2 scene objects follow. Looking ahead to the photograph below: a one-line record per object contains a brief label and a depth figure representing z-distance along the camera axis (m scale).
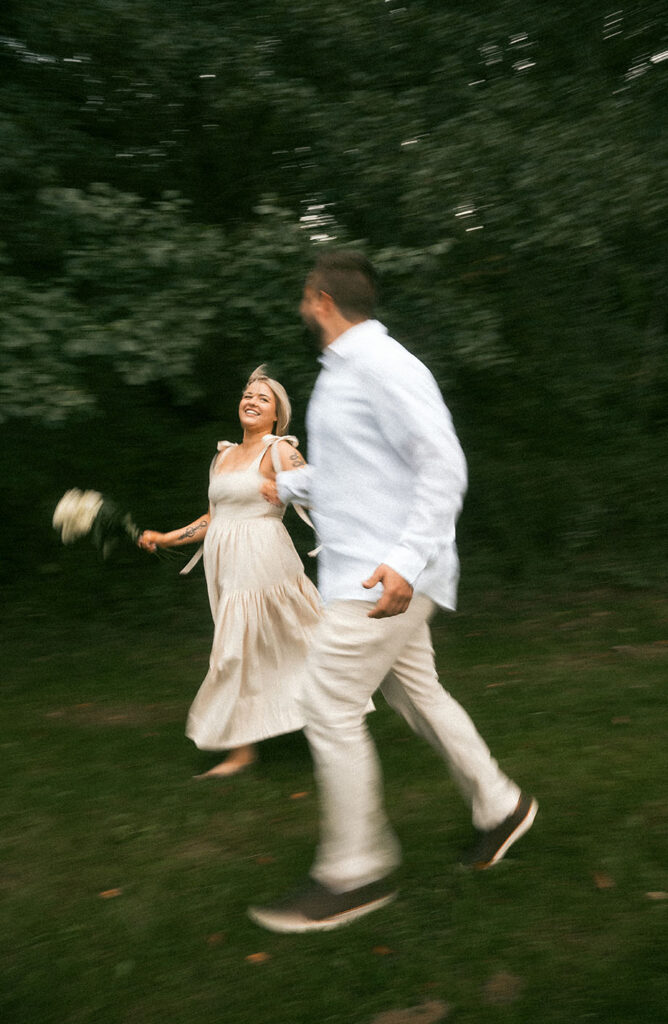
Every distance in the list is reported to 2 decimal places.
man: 3.54
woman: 5.71
